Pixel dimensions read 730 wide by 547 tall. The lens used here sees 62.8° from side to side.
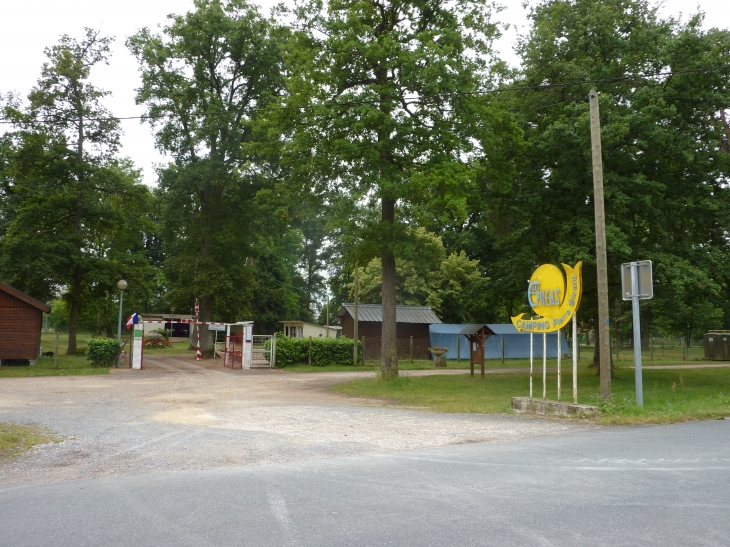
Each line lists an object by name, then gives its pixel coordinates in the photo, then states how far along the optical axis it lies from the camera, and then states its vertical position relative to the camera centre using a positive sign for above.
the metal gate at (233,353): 29.27 -1.28
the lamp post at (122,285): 26.87 +1.85
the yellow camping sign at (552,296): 12.78 +0.81
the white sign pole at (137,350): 26.16 -1.05
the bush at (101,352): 25.62 -1.15
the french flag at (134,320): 26.04 +0.23
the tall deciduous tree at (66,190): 31.44 +7.45
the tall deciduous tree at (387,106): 18.53 +7.27
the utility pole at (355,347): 31.30 -0.91
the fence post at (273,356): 29.17 -1.36
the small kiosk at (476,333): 25.30 -0.05
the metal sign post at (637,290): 12.93 +0.98
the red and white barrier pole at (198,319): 33.38 +0.48
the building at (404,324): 38.28 +0.39
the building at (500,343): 39.41 -0.76
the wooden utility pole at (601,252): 13.74 +1.89
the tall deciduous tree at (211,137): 34.75 +11.21
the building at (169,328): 57.85 -0.18
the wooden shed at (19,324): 26.36 -0.01
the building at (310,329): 47.66 -0.04
